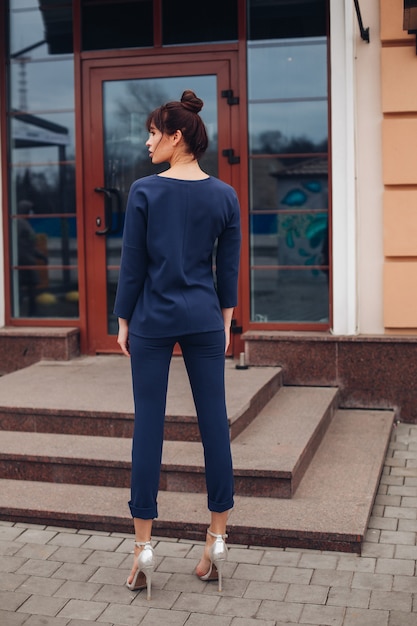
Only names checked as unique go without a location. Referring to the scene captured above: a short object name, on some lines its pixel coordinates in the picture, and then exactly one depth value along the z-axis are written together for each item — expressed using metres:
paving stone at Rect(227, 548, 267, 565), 4.28
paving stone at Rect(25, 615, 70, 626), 3.62
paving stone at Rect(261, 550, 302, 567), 4.25
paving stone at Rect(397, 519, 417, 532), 4.69
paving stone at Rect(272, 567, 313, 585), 4.04
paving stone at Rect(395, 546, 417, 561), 4.30
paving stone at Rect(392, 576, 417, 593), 3.92
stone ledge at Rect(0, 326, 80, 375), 7.58
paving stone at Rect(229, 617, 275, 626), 3.61
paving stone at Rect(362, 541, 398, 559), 4.32
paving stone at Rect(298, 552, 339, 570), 4.21
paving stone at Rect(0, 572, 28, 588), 3.99
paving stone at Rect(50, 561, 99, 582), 4.10
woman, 3.74
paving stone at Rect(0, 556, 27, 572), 4.20
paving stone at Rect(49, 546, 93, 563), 4.30
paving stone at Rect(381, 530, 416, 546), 4.50
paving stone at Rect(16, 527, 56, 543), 4.56
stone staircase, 4.59
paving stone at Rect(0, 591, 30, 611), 3.79
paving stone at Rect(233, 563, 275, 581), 4.08
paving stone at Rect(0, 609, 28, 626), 3.63
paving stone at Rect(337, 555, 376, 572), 4.17
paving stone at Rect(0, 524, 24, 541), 4.59
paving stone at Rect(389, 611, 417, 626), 3.58
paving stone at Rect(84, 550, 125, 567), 4.25
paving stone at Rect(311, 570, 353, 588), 4.00
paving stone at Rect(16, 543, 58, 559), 4.35
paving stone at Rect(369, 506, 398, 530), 4.71
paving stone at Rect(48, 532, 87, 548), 4.51
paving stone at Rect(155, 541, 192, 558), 4.36
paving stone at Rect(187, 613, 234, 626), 3.62
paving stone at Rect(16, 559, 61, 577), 4.14
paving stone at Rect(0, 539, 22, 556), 4.39
